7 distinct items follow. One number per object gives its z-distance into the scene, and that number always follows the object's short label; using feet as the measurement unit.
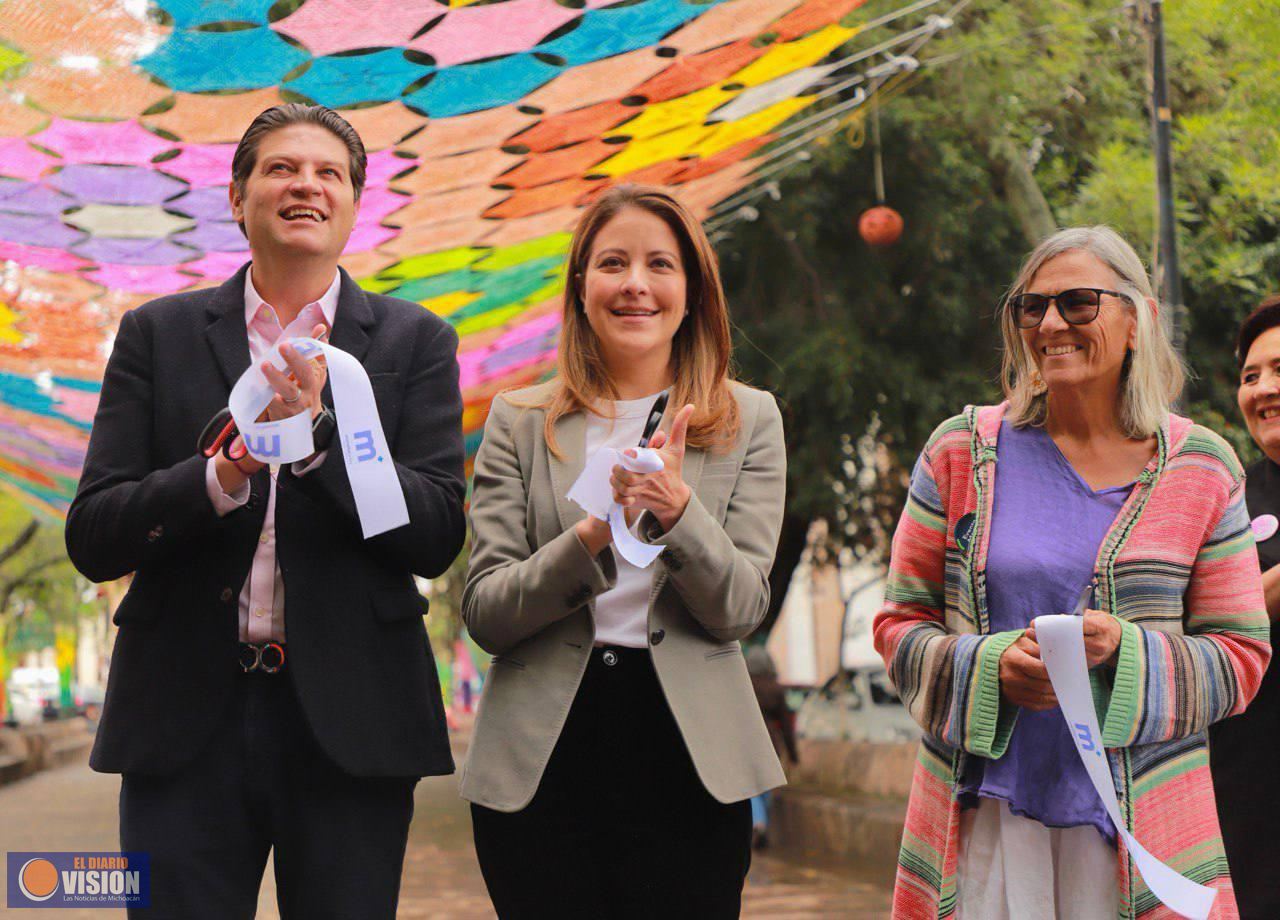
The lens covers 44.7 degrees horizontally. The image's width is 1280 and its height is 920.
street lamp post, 25.86
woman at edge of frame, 11.89
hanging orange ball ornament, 34.60
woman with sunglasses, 9.11
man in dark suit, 8.73
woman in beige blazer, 9.05
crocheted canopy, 16.03
